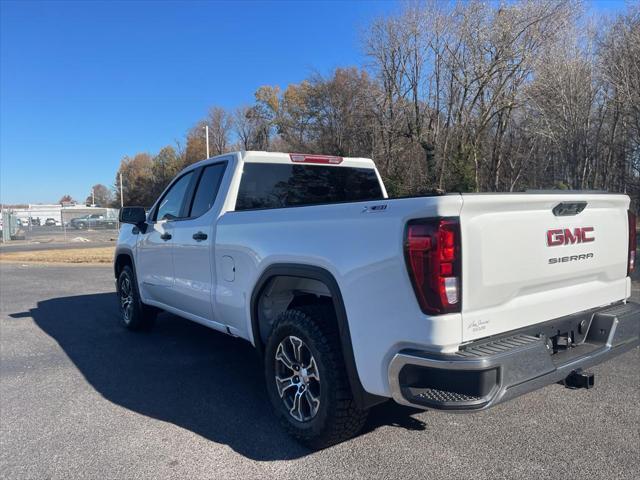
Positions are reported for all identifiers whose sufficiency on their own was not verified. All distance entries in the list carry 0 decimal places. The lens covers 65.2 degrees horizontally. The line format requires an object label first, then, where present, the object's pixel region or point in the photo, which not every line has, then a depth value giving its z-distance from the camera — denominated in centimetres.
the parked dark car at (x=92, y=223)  4234
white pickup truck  248
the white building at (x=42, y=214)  3764
